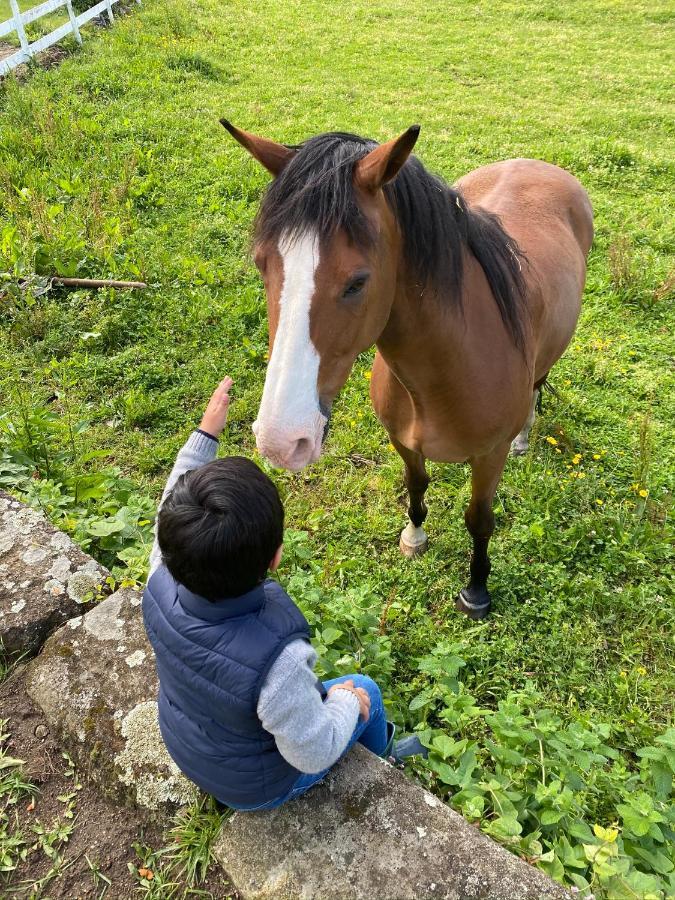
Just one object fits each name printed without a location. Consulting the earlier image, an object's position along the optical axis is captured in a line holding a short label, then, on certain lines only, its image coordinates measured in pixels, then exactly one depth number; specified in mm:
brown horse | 1474
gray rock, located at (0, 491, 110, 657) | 2174
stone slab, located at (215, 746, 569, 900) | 1434
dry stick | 4547
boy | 1236
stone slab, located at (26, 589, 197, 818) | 1738
